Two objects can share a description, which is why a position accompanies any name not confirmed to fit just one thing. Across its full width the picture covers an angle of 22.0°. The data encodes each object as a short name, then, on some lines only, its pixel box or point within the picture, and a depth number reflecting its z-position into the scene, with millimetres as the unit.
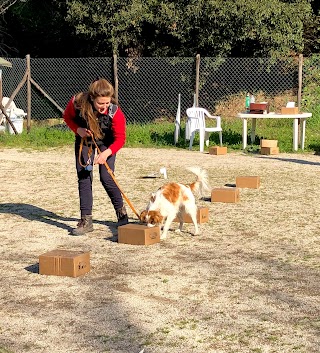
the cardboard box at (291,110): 17120
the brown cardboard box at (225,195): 10672
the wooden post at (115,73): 19403
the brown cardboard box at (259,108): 16953
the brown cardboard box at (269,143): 16828
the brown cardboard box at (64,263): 6859
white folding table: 16812
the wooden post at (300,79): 18188
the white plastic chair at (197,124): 17359
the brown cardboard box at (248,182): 11945
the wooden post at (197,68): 19166
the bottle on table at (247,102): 17645
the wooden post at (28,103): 19703
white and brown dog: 8234
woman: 8086
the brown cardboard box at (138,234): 7980
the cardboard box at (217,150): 16438
